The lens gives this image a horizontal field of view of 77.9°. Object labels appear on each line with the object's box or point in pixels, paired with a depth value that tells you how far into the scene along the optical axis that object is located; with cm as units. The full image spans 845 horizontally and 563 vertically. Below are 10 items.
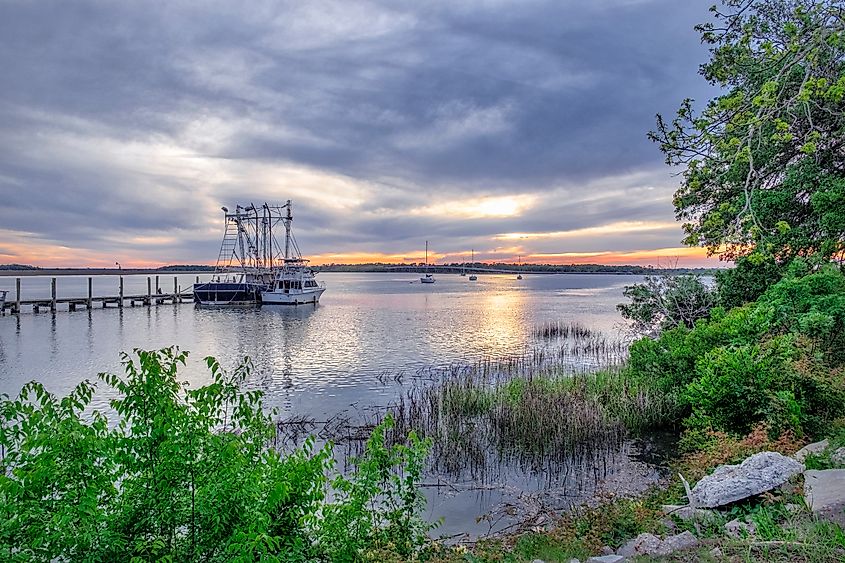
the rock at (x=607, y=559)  507
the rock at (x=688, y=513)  586
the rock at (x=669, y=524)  609
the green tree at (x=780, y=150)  561
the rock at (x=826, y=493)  489
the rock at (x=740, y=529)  499
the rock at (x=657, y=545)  509
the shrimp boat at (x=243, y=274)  6019
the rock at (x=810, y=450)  689
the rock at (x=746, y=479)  592
